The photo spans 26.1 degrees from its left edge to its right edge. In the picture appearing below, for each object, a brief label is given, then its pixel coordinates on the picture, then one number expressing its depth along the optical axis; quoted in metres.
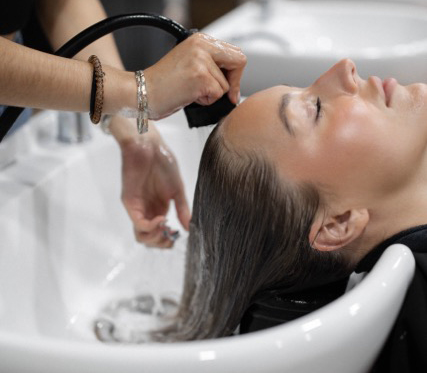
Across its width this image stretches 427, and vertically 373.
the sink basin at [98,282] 0.60
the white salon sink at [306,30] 1.06
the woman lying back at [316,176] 0.73
